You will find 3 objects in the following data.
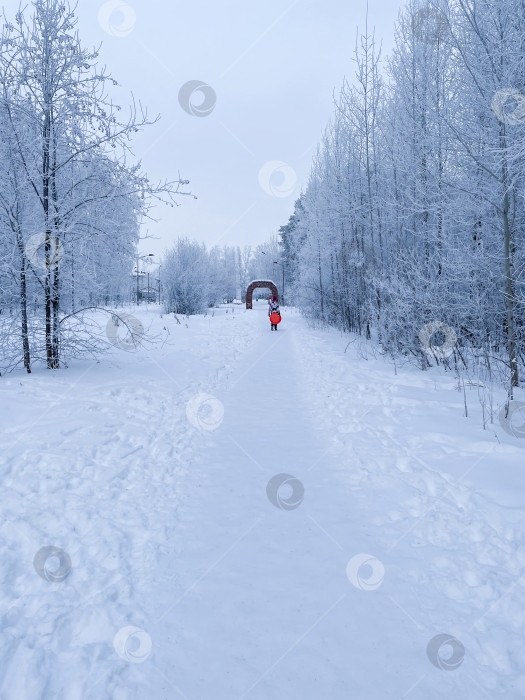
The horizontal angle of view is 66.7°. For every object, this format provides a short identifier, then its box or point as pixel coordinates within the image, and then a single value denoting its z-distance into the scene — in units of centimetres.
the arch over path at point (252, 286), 5047
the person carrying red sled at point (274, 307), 2084
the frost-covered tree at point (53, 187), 728
